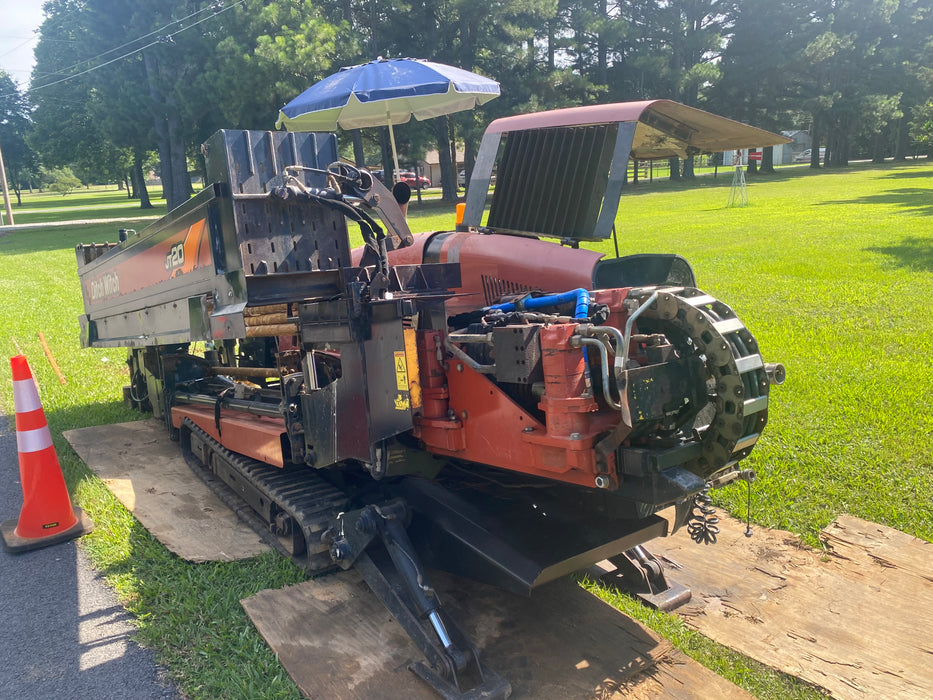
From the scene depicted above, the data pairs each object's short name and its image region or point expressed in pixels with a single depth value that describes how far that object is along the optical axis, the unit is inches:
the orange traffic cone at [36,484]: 180.4
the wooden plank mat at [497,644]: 123.6
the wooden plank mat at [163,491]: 175.6
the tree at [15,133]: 2268.7
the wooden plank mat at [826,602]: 128.6
